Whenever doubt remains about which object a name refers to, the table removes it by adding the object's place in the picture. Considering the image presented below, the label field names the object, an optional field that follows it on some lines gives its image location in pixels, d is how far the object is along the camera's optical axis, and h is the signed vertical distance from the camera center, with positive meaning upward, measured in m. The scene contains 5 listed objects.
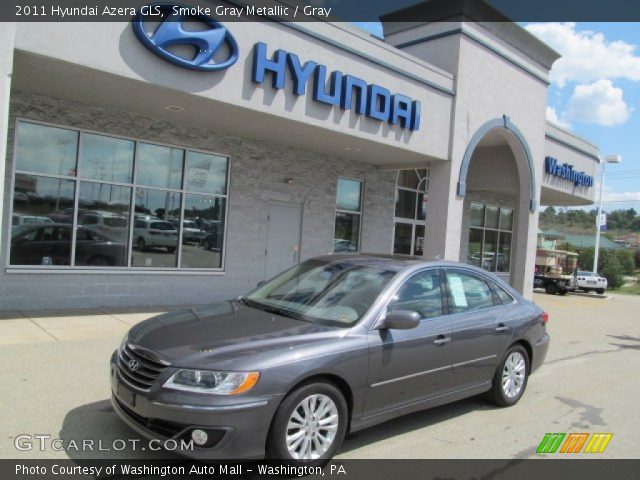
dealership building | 8.02 +1.76
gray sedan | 3.64 -0.95
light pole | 26.62 +3.42
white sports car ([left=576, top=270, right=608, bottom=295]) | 26.30 -1.37
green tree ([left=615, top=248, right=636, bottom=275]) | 40.16 -0.27
